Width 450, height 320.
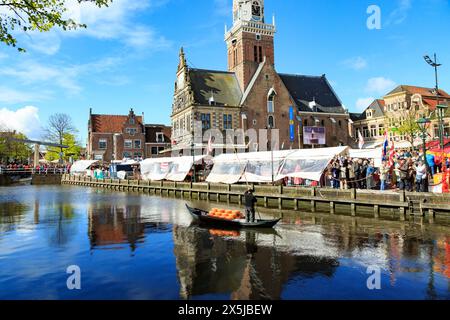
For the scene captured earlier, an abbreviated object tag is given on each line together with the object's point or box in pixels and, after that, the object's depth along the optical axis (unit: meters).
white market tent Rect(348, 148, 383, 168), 26.59
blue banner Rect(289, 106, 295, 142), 64.87
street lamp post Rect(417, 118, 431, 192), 21.22
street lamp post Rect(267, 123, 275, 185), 31.04
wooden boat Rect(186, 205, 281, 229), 18.22
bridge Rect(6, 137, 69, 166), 78.68
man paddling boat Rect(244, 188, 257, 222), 18.11
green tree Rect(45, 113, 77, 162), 90.81
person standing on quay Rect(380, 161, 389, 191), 24.05
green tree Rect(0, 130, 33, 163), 88.46
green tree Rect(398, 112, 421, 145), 51.16
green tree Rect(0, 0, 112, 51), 11.62
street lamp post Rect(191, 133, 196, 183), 41.77
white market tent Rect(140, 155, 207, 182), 43.41
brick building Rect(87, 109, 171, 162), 80.69
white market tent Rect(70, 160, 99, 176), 71.50
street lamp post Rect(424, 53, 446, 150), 26.78
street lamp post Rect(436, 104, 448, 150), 25.33
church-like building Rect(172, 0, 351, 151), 60.38
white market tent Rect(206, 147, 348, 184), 27.61
